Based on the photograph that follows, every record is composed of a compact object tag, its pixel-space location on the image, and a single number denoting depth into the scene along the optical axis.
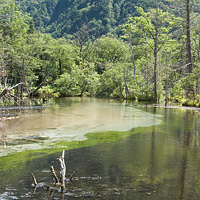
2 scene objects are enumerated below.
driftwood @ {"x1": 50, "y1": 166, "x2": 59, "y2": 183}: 5.74
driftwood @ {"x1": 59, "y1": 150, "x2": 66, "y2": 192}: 5.68
